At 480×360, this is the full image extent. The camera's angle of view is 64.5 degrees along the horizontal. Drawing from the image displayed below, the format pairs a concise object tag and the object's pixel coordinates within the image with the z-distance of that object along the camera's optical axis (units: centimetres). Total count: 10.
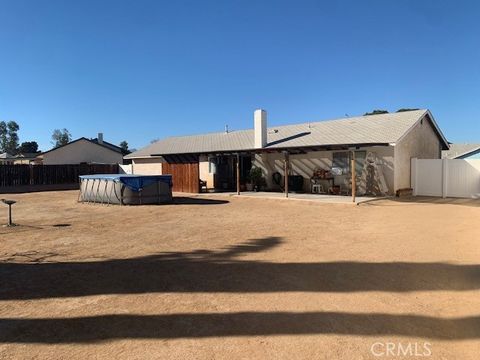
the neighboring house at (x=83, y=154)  4066
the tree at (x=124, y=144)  10015
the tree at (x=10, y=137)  10644
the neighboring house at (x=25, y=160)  4512
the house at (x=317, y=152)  1883
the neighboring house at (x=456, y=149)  3493
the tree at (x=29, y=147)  9906
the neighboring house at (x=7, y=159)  5300
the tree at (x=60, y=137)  10658
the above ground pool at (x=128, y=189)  1714
